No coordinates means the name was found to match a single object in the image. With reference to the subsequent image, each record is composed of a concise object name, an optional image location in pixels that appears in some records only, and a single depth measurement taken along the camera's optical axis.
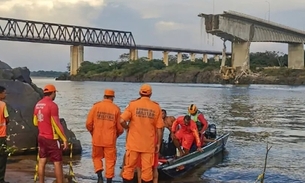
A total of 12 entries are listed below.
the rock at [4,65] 18.34
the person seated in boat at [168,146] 12.83
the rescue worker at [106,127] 9.73
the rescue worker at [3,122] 9.08
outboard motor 16.73
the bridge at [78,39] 126.29
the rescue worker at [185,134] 12.36
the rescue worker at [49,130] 8.76
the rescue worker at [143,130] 8.55
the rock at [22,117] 14.06
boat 11.74
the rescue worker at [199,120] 13.44
